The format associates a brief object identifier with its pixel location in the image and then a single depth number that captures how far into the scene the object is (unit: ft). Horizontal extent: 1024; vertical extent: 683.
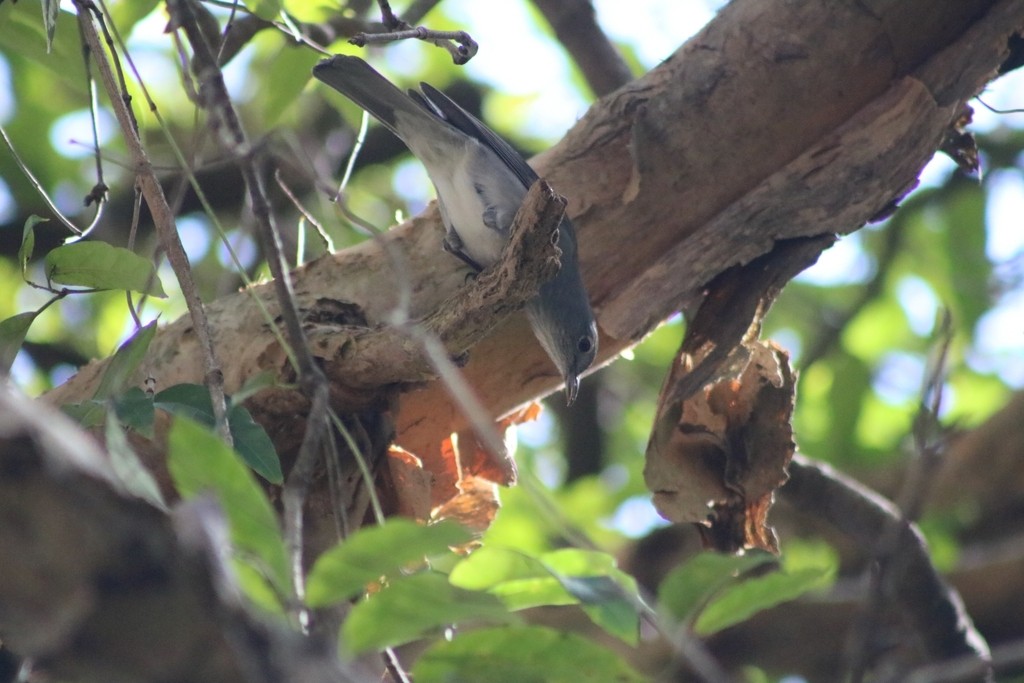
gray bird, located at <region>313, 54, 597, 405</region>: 23.97
